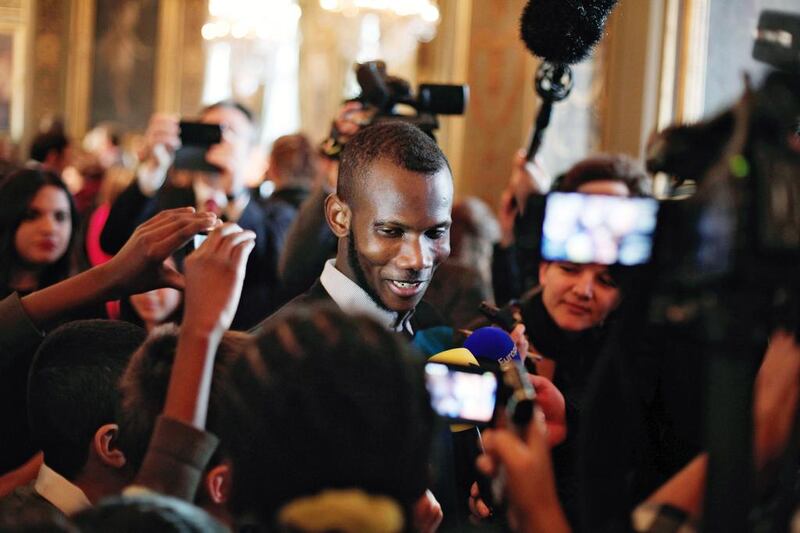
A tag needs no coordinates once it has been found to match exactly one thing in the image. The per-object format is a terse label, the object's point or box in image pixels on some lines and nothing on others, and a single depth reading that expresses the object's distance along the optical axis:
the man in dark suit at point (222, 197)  3.92
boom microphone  2.50
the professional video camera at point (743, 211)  1.43
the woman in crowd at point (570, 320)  2.87
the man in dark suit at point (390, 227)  2.41
